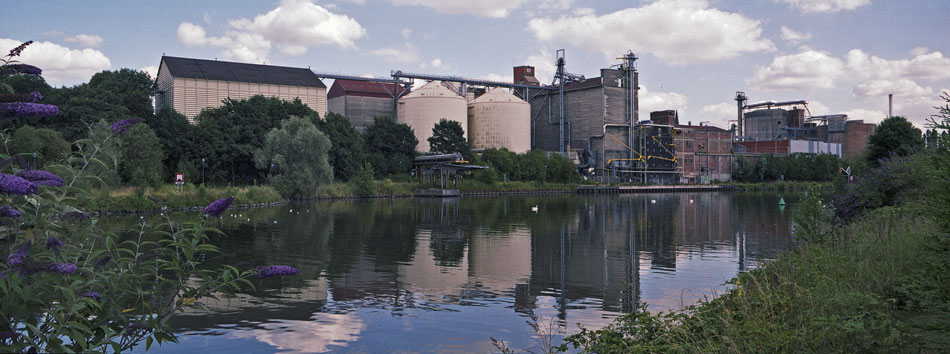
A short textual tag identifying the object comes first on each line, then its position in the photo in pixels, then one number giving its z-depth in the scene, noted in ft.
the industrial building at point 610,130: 379.35
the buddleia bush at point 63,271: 17.08
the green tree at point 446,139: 328.49
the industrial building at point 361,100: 353.92
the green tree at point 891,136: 220.64
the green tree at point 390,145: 298.97
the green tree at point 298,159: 213.05
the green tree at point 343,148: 263.08
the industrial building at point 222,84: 275.80
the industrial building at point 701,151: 417.28
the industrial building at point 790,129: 480.23
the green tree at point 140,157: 185.78
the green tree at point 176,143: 227.20
